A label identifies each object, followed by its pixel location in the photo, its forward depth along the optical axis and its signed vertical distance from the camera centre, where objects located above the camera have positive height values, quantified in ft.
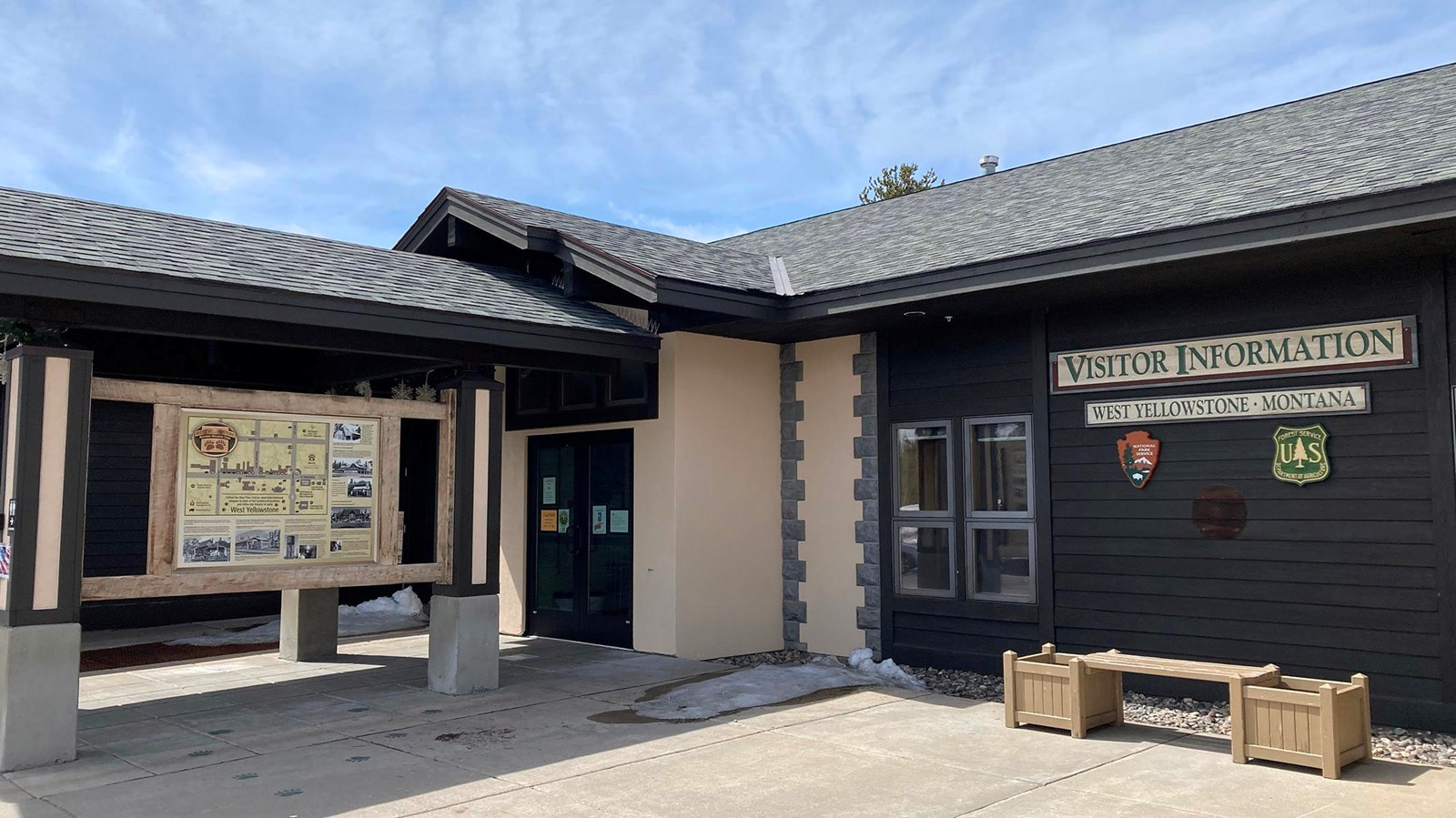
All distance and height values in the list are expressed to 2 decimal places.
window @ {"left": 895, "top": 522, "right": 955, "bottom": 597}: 32.30 -1.95
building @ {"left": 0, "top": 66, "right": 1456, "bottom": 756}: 23.91 +3.36
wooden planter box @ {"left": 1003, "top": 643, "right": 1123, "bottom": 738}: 23.52 -4.50
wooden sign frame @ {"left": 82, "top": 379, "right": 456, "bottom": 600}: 23.76 -0.08
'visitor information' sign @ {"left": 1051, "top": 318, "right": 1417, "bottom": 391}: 24.53 +3.55
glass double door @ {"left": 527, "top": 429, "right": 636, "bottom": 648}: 36.52 -1.41
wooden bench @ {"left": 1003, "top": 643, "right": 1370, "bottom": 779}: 20.26 -4.30
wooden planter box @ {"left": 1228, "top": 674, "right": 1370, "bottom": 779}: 19.99 -4.43
